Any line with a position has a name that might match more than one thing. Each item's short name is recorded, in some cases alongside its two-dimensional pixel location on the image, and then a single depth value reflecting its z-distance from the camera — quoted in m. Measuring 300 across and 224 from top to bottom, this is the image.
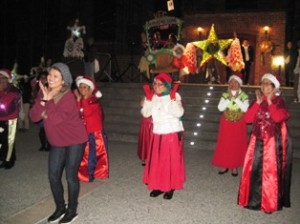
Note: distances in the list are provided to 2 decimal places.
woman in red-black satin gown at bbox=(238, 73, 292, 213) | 4.64
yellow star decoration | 12.80
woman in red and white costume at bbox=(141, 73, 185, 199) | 5.16
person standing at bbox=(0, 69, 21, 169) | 6.35
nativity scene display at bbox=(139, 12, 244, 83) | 12.68
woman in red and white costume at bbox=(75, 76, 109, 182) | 5.94
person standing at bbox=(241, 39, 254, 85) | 14.22
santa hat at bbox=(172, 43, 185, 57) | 12.62
